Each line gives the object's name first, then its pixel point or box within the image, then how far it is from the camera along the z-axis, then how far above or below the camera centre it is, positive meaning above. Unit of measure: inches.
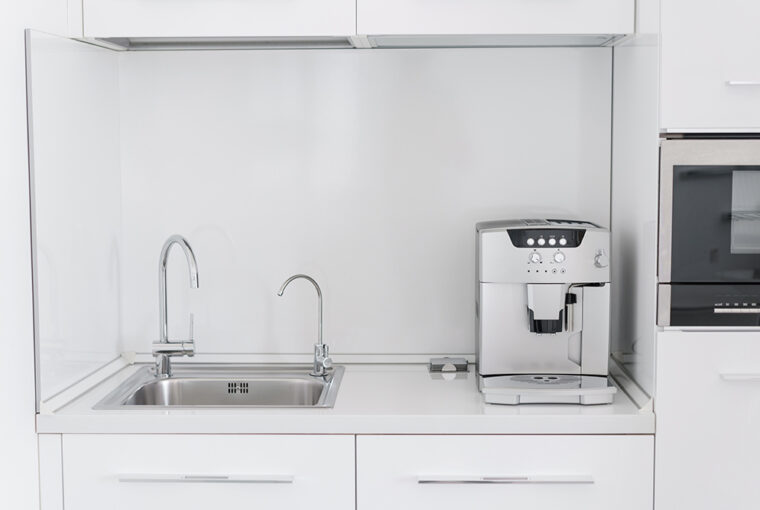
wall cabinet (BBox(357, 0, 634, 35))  79.9 +18.8
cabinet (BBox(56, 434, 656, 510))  76.8 -22.0
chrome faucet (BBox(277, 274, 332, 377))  91.7 -13.9
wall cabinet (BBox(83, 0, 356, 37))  80.8 +18.9
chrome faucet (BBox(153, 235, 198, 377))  91.9 -13.0
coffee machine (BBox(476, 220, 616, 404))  81.9 -8.7
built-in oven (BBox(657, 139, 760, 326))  75.1 -2.4
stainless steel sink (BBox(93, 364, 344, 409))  92.3 -17.8
